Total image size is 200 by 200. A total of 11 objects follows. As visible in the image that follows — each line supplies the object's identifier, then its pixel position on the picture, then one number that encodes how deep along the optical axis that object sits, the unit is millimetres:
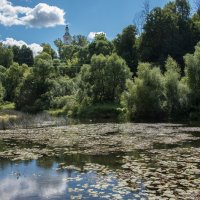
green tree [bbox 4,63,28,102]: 67380
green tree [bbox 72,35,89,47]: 123828
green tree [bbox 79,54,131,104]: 46115
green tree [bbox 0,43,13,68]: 92487
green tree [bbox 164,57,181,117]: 34992
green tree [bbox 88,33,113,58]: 71265
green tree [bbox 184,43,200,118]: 34949
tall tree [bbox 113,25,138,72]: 62871
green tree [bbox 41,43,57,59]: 105689
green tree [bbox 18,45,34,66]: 101283
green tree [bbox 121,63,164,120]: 34757
